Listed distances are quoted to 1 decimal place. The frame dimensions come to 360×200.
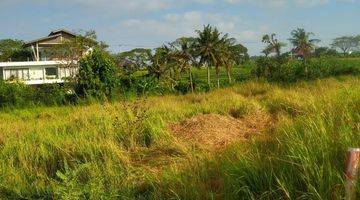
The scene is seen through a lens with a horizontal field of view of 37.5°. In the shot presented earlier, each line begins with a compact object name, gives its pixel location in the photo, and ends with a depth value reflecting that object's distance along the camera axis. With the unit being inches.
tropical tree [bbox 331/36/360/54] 6441.9
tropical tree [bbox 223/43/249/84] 2495.1
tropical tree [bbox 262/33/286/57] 2484.3
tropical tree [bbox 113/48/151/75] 2006.6
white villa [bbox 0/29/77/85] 2423.7
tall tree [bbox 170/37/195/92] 2419.3
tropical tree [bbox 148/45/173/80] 2327.3
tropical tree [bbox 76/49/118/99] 1360.7
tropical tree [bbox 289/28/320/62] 2705.7
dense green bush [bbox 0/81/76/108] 1411.2
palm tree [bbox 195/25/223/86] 2426.2
